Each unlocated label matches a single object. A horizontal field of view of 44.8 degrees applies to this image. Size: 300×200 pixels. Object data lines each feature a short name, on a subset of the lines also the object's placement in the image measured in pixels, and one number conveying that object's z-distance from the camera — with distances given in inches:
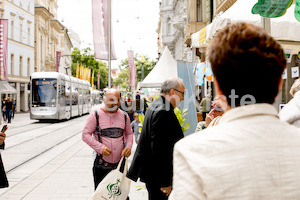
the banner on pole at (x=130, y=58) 1413.6
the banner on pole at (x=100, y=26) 408.8
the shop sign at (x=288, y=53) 253.4
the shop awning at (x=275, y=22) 205.2
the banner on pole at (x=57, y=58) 1867.6
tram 924.6
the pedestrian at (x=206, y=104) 536.7
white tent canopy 609.0
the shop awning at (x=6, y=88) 1268.0
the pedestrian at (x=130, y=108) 429.3
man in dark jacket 143.1
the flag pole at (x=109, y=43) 397.9
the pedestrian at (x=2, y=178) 158.2
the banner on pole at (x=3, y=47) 915.4
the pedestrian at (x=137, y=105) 455.1
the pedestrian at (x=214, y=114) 182.4
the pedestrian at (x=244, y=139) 47.1
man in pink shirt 182.1
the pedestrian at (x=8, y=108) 946.0
